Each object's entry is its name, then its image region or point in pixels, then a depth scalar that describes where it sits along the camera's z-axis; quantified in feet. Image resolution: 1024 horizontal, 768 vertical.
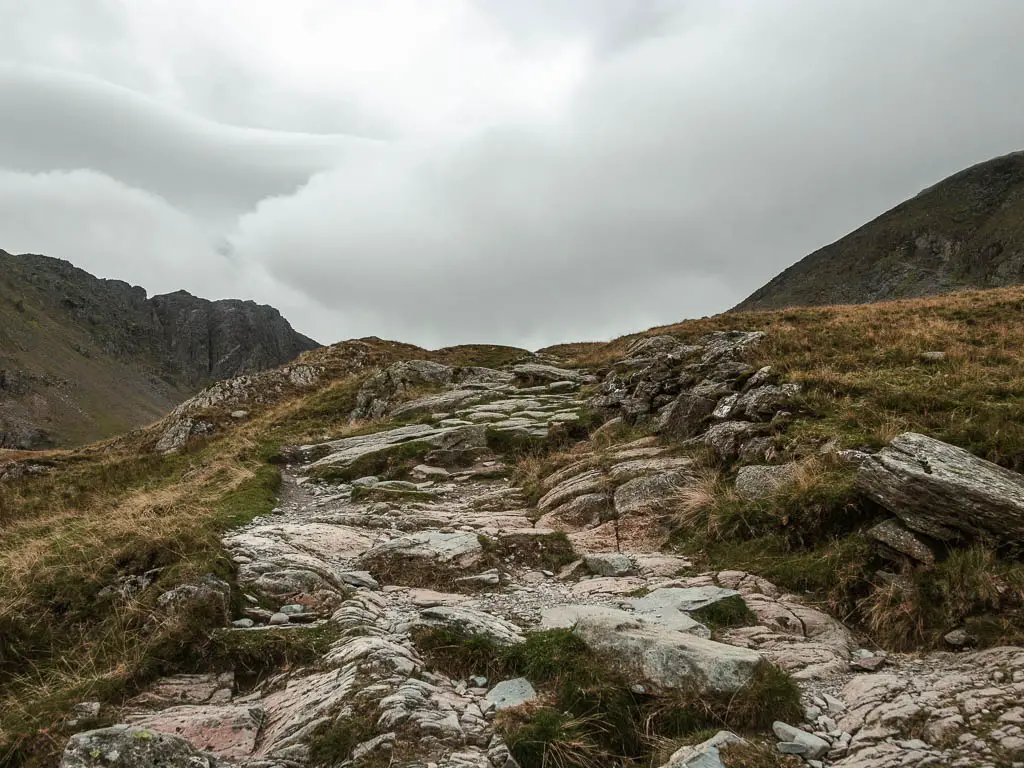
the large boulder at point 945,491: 24.12
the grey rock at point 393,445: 70.79
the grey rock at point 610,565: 34.04
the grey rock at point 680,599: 26.99
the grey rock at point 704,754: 14.92
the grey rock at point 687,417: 52.54
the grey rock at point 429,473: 64.39
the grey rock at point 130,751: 14.96
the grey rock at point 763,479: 35.91
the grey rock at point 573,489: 48.16
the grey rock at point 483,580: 33.53
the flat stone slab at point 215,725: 17.25
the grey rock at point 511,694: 19.08
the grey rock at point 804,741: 15.62
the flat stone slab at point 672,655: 18.57
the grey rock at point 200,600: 23.57
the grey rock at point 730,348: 65.31
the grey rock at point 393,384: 109.70
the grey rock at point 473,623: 23.56
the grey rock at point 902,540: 25.13
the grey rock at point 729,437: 44.29
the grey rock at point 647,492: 42.60
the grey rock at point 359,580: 31.81
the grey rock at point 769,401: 46.44
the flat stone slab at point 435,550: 35.86
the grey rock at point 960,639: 20.72
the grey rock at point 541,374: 118.01
